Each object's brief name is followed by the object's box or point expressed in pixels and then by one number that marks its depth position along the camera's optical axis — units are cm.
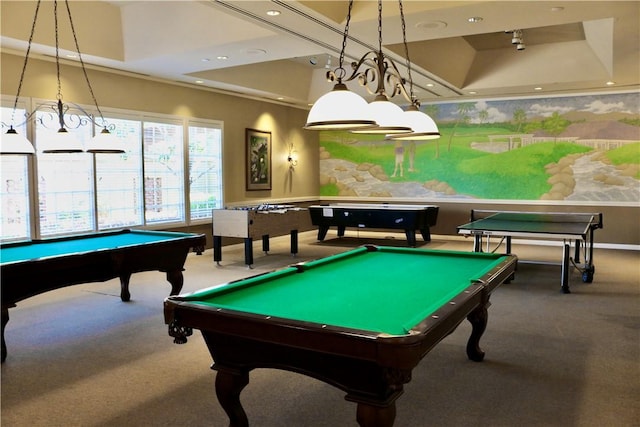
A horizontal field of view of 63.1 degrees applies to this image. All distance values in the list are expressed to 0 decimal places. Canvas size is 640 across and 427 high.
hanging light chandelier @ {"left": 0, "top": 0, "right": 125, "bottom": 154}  434
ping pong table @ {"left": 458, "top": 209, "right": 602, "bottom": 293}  559
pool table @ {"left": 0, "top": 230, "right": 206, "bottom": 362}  351
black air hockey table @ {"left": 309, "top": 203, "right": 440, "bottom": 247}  873
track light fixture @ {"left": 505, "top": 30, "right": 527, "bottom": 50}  719
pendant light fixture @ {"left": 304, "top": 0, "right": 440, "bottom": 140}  270
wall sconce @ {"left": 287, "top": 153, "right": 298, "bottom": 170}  1049
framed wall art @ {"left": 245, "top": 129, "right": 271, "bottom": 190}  936
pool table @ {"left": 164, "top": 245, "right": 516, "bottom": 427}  193
